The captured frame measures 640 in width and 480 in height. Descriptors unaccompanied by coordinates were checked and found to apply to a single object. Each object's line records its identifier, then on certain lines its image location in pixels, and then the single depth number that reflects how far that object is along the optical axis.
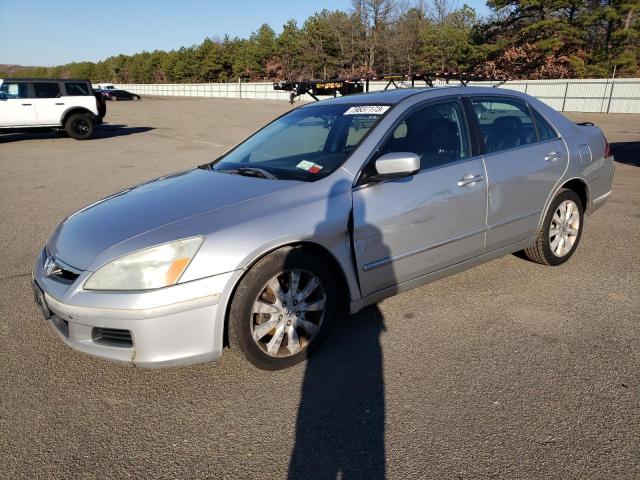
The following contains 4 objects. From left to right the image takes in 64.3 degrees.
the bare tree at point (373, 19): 56.16
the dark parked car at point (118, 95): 50.53
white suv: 15.31
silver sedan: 2.58
